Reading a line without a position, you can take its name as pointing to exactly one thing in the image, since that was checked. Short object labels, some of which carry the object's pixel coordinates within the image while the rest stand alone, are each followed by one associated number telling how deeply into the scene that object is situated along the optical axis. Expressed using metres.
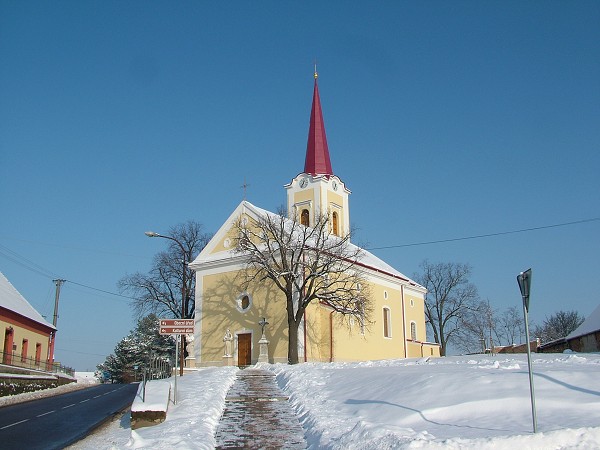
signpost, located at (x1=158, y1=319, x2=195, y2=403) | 16.95
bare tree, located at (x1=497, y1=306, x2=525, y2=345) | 82.50
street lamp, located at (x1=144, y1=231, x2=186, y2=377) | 45.12
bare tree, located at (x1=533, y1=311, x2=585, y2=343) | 79.00
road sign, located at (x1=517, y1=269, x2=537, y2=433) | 9.87
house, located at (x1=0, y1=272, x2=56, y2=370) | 37.00
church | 35.19
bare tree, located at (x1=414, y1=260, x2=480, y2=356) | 65.44
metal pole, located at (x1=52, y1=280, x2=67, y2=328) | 51.43
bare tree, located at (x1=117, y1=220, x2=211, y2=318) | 47.94
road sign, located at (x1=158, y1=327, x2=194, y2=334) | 16.94
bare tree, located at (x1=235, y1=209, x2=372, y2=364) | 32.84
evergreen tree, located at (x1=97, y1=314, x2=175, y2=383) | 57.12
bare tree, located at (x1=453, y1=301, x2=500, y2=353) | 66.12
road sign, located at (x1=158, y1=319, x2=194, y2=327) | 17.05
